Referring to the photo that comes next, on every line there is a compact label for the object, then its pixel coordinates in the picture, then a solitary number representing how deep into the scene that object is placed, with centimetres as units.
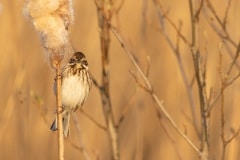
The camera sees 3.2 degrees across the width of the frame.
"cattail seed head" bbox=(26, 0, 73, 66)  684
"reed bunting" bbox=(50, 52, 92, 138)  727
